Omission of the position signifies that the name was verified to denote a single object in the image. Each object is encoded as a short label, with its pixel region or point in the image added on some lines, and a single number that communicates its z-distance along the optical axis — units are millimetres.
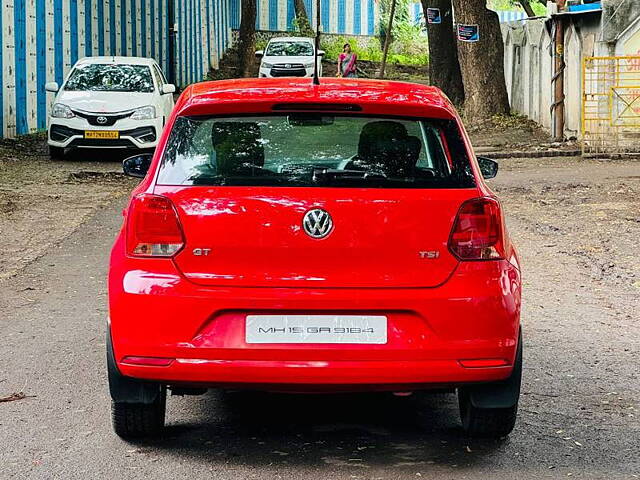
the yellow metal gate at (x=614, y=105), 21953
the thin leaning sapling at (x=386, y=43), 44062
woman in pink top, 38625
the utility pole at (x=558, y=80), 23672
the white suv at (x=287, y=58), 41250
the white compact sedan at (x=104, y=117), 20391
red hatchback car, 5047
